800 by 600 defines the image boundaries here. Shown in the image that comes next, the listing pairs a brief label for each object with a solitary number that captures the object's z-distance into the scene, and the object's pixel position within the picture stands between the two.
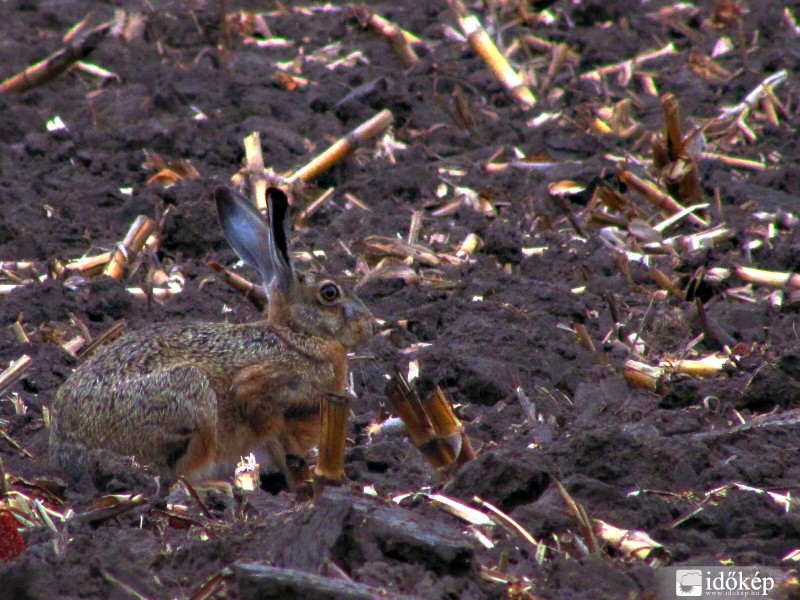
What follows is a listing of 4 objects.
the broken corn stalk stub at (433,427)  9.64
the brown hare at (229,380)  11.36
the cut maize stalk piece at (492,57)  20.87
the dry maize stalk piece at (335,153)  18.08
